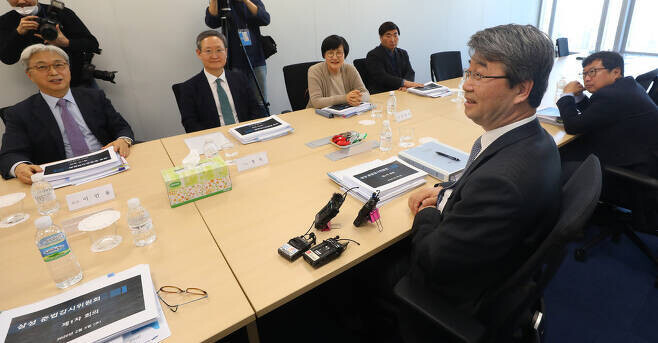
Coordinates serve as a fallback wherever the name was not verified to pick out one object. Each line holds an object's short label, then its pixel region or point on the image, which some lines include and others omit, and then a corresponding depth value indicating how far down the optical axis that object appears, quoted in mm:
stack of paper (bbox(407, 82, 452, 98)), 3182
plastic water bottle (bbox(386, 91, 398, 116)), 2631
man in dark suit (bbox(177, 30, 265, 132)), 2596
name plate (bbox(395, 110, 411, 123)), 2459
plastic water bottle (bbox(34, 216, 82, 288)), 1016
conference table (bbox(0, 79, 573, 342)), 1004
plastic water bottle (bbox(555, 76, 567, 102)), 3018
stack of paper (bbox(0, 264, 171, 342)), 873
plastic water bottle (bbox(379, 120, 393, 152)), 1988
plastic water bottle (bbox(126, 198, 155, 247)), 1254
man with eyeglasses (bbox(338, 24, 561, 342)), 919
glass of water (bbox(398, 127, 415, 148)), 2057
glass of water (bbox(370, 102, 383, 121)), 2598
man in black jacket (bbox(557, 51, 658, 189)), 2031
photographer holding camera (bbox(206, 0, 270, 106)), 3357
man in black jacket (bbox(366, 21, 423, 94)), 3725
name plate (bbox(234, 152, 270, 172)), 1787
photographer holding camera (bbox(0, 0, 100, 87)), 2672
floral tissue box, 1473
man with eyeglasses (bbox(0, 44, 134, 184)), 2004
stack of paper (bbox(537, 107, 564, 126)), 2334
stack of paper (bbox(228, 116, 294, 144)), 2191
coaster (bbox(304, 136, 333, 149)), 2111
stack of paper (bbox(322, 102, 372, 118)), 2659
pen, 1749
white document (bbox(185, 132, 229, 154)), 2156
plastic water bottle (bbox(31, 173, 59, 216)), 1497
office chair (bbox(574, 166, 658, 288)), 1826
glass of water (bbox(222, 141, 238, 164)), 1970
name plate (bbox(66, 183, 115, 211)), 1499
